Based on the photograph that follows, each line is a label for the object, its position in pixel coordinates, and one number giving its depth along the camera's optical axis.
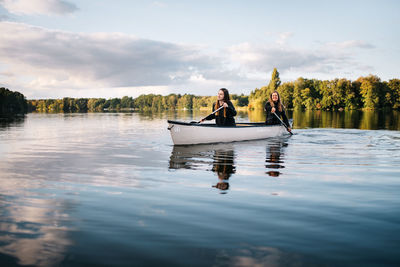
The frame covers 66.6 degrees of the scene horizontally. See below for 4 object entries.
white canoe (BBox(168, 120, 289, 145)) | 13.34
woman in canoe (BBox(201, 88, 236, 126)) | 13.88
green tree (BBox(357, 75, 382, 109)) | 90.25
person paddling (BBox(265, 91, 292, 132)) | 16.78
